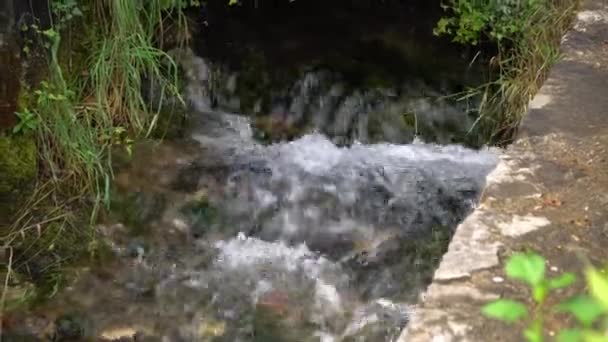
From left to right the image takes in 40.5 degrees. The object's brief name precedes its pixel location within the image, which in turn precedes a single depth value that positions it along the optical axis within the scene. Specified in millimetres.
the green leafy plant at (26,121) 3695
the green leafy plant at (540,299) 1051
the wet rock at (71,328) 3201
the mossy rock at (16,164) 3781
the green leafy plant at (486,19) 5121
